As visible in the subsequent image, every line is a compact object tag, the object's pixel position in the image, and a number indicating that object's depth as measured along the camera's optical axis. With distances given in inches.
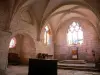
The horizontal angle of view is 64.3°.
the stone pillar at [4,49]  213.9
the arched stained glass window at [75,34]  388.7
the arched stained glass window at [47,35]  368.0
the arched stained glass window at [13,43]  351.5
